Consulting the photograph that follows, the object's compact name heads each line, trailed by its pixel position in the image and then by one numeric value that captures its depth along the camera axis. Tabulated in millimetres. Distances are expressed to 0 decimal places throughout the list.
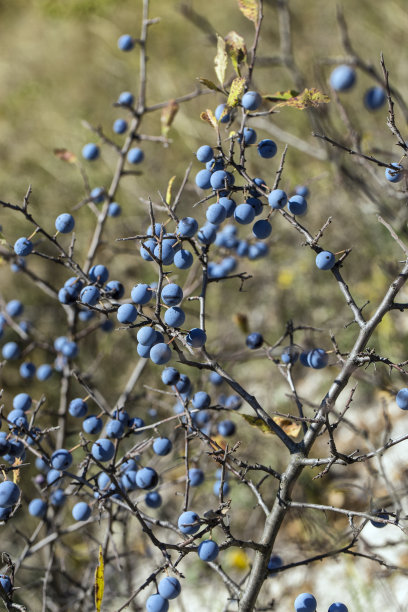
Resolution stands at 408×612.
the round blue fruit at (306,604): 1549
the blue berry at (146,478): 1586
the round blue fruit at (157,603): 1537
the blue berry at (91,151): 1777
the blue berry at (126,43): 1792
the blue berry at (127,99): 1757
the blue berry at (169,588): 1537
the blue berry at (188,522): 1536
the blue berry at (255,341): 1641
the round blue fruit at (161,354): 1520
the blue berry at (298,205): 1561
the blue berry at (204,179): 1563
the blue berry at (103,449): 1585
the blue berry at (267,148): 1578
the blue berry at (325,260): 1546
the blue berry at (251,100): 1557
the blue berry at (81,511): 1607
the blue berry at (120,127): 1788
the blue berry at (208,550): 1530
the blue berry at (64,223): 1614
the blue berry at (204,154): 1559
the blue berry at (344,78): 1528
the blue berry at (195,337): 1523
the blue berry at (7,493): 1538
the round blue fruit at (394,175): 1532
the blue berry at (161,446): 1612
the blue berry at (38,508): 1640
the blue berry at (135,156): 1752
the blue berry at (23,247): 1592
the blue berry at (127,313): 1525
